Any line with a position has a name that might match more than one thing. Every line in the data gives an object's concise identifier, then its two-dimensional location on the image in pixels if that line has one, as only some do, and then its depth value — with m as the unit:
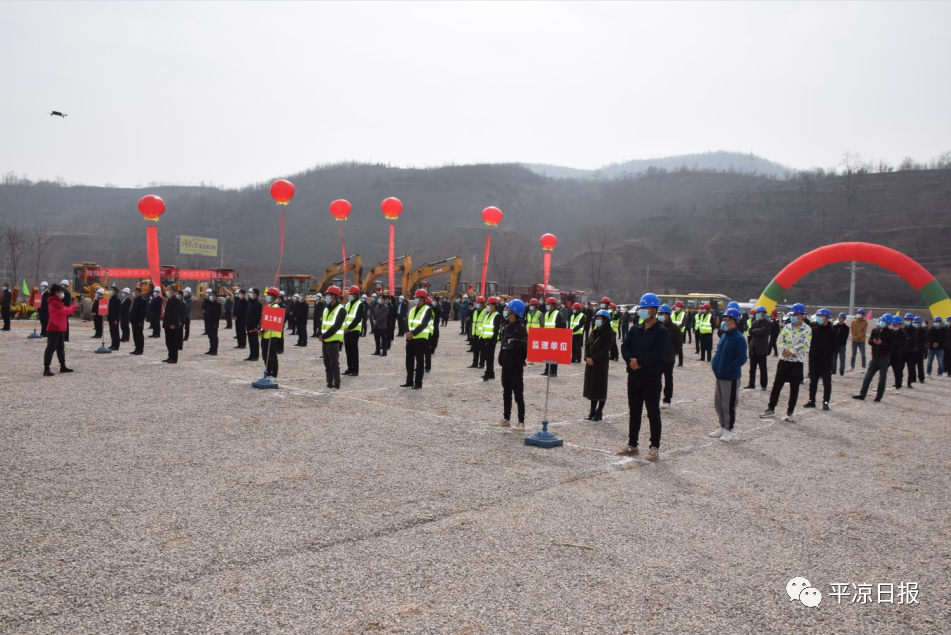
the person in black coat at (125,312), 20.14
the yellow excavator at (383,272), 37.44
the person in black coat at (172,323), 15.39
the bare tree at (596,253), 88.75
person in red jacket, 12.51
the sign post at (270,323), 12.09
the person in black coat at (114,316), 18.02
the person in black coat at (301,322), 21.97
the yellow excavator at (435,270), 39.74
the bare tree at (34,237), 90.07
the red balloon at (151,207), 22.27
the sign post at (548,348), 8.16
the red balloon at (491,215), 27.50
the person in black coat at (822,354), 11.91
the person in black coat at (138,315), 16.75
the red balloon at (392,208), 27.44
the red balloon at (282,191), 22.33
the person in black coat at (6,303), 24.12
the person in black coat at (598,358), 9.26
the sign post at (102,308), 19.39
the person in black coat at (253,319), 16.25
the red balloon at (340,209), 27.72
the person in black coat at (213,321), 18.11
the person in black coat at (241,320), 19.59
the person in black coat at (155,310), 22.55
